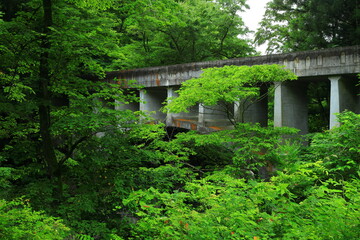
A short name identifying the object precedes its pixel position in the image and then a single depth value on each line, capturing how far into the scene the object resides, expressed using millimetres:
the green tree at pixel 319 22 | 17812
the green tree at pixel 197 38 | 21438
